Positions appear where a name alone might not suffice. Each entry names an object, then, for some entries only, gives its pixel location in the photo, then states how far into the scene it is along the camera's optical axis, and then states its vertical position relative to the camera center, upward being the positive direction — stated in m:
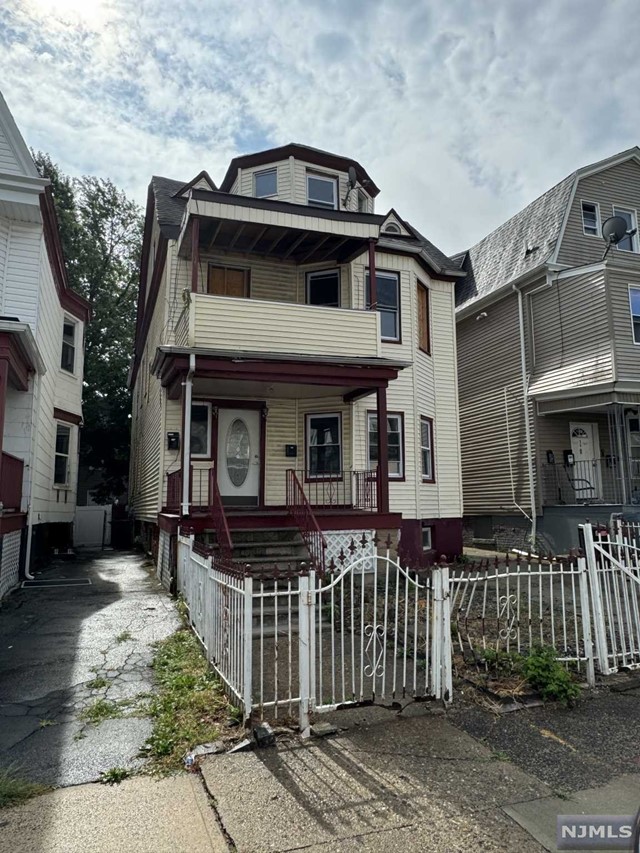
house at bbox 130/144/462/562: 11.02 +2.96
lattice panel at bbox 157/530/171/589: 10.56 -0.98
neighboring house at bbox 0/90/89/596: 9.62 +2.86
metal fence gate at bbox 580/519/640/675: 5.86 -1.01
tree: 29.30 +12.50
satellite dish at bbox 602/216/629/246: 16.72 +8.19
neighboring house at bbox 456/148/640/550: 15.38 +4.14
